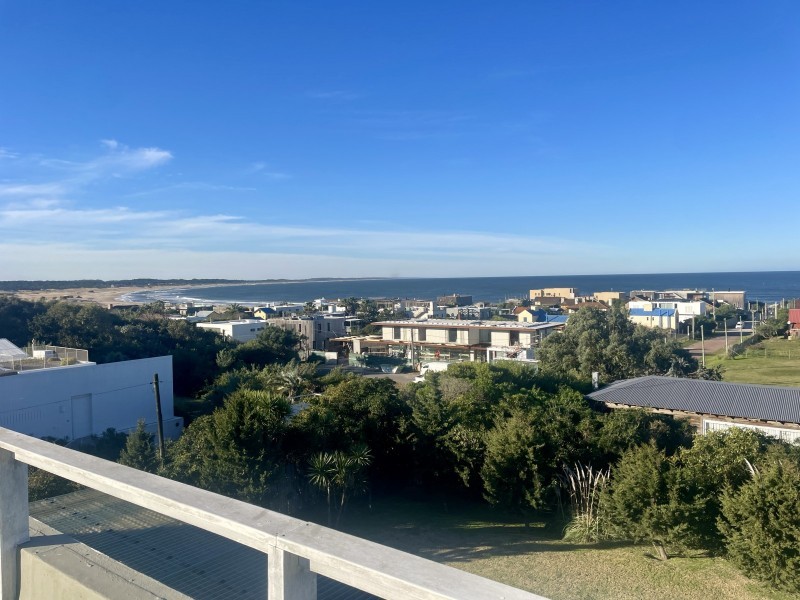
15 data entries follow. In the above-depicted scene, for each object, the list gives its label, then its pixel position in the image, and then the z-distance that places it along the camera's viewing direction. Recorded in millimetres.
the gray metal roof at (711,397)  17812
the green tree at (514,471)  13130
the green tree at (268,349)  34062
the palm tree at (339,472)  12859
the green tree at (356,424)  13477
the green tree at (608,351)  29281
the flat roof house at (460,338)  42750
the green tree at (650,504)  10977
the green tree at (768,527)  9406
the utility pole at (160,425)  16578
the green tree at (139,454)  13850
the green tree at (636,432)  14188
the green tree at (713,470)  11328
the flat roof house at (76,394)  18672
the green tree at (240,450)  12195
